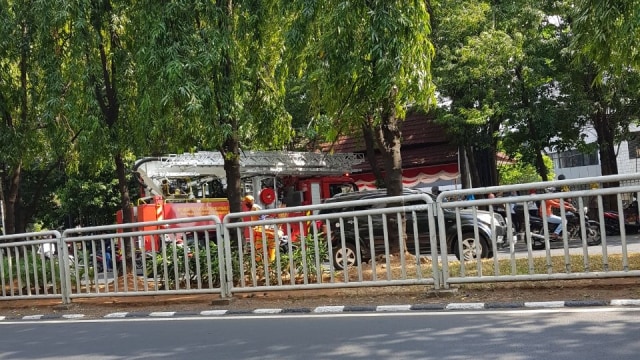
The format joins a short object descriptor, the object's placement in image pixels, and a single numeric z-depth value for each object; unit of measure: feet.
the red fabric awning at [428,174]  84.74
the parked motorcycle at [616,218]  24.95
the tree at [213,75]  35.94
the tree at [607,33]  28.94
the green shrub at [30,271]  35.65
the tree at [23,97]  45.73
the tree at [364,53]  32.96
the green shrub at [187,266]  31.73
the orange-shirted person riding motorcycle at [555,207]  25.79
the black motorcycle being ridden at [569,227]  25.82
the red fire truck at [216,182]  60.13
